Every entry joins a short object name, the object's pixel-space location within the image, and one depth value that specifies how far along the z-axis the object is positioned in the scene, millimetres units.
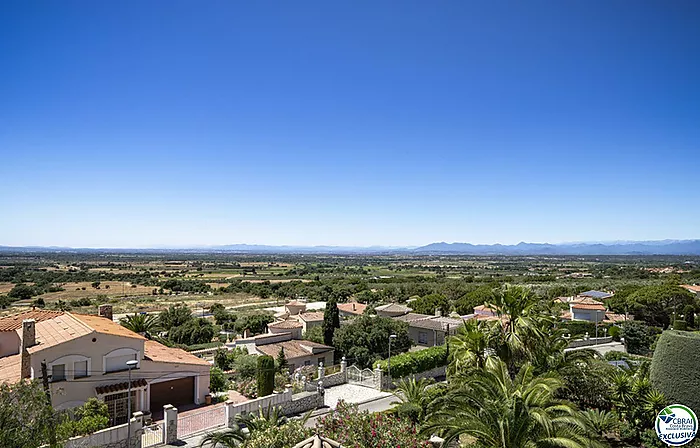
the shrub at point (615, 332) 46344
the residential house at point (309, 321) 44062
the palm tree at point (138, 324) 29719
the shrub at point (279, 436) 11616
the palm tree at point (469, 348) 18188
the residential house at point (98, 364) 19188
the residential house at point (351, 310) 53844
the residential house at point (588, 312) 51688
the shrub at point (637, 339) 39597
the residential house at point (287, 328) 36938
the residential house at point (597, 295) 64312
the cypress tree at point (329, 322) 35594
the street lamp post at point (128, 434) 16344
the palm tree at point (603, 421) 17812
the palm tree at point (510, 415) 11938
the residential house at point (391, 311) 48781
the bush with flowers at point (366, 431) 12219
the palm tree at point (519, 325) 17906
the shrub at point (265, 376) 22719
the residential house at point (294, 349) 31750
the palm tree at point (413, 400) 20453
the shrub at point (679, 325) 40728
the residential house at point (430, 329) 38531
